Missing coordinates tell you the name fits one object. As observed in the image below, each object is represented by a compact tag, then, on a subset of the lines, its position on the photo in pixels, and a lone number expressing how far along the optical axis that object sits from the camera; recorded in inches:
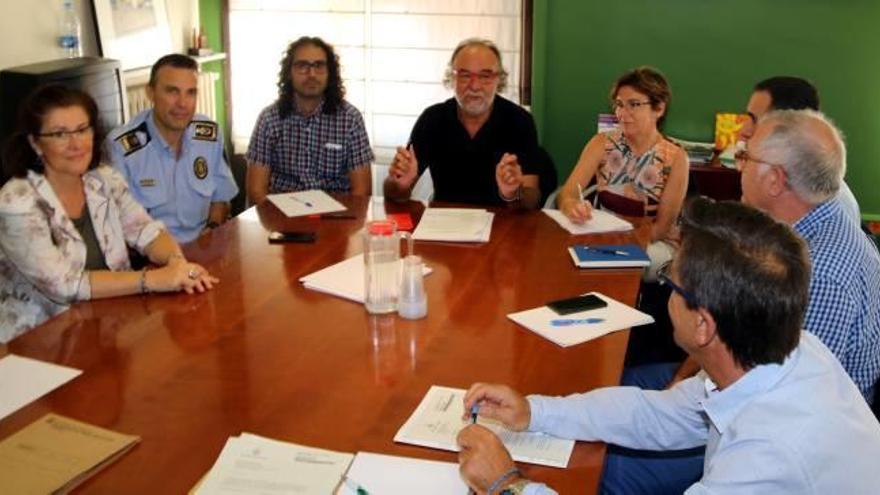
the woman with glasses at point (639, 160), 119.9
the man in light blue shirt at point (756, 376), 46.0
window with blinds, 175.2
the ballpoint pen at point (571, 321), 74.4
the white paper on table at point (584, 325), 71.9
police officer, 115.5
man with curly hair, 133.2
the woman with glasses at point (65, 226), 80.4
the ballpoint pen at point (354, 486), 49.4
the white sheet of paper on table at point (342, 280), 81.4
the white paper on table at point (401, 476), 50.3
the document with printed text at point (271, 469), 49.6
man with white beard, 125.8
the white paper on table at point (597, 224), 104.7
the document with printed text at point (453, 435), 54.7
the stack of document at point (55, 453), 49.4
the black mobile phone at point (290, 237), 98.2
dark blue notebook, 91.0
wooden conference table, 55.6
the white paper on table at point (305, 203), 111.0
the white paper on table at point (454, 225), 100.3
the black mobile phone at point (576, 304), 77.5
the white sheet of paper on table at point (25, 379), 59.6
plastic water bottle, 139.7
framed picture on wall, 149.5
